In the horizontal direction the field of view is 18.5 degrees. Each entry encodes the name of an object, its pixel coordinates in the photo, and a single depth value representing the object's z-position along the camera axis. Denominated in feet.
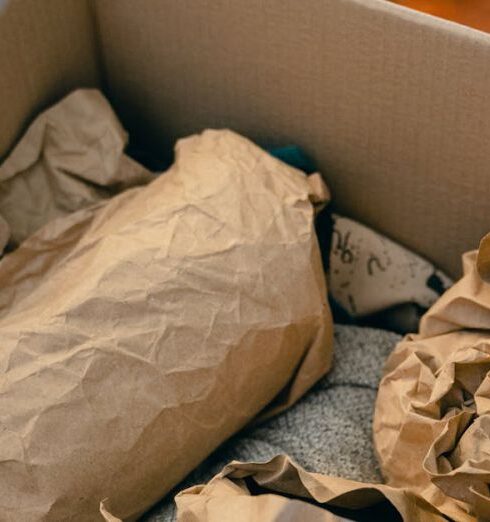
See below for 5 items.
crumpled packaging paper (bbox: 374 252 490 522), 2.66
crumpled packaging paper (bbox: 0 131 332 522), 2.75
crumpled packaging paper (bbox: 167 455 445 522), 2.54
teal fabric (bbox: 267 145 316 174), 3.24
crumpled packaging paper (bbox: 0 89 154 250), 3.20
